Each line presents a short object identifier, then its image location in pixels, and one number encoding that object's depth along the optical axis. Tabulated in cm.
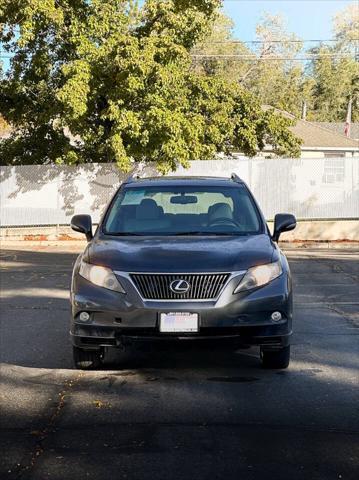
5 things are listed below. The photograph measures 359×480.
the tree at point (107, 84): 2008
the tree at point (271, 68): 6181
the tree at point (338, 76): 7062
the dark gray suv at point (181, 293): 582
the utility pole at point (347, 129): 5150
